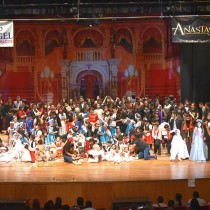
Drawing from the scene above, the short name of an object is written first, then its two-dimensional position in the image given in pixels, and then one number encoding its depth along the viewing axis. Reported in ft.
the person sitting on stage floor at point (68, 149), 60.02
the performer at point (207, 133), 59.49
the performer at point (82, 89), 90.33
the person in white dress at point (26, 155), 59.65
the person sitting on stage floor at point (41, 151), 60.23
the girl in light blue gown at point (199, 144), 59.11
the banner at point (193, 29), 56.90
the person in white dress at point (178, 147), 59.82
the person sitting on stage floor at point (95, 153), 60.34
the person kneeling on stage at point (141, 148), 61.41
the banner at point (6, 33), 57.77
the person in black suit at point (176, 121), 63.31
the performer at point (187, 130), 62.23
